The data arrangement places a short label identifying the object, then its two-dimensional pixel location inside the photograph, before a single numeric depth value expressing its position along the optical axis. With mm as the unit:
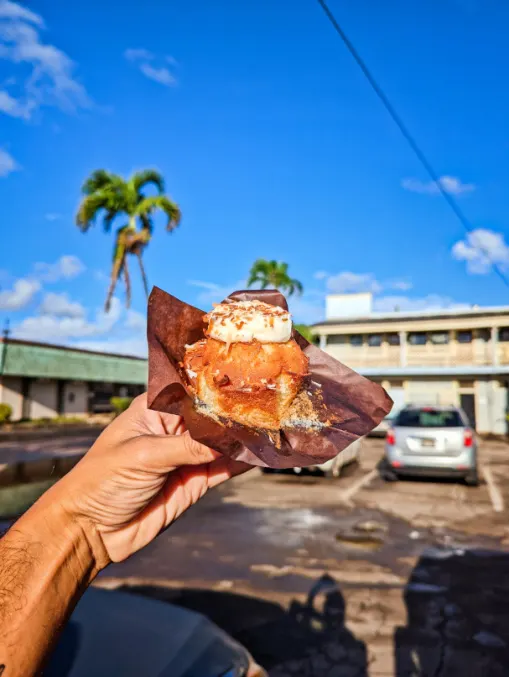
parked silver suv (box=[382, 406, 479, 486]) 10805
